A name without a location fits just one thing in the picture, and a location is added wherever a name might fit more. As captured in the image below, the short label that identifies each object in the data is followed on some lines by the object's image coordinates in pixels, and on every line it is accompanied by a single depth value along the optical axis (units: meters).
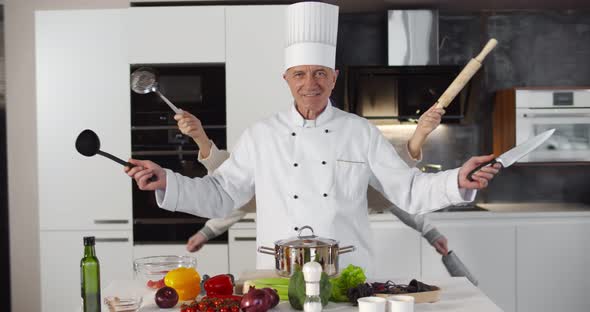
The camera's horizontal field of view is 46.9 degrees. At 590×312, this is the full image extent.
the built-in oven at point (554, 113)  4.48
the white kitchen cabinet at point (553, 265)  4.30
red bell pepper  2.15
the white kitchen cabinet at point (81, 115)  4.15
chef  2.69
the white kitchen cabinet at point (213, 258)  4.18
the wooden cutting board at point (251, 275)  2.20
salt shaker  1.87
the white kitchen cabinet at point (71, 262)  4.20
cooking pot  2.06
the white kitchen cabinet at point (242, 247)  4.16
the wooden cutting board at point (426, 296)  2.06
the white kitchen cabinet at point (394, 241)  4.29
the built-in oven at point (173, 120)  4.17
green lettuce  2.07
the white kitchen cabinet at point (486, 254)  4.29
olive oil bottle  1.97
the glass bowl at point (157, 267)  2.25
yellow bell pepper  2.11
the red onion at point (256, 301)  1.88
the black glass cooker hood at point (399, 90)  4.46
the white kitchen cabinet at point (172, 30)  4.15
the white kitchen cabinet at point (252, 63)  4.15
